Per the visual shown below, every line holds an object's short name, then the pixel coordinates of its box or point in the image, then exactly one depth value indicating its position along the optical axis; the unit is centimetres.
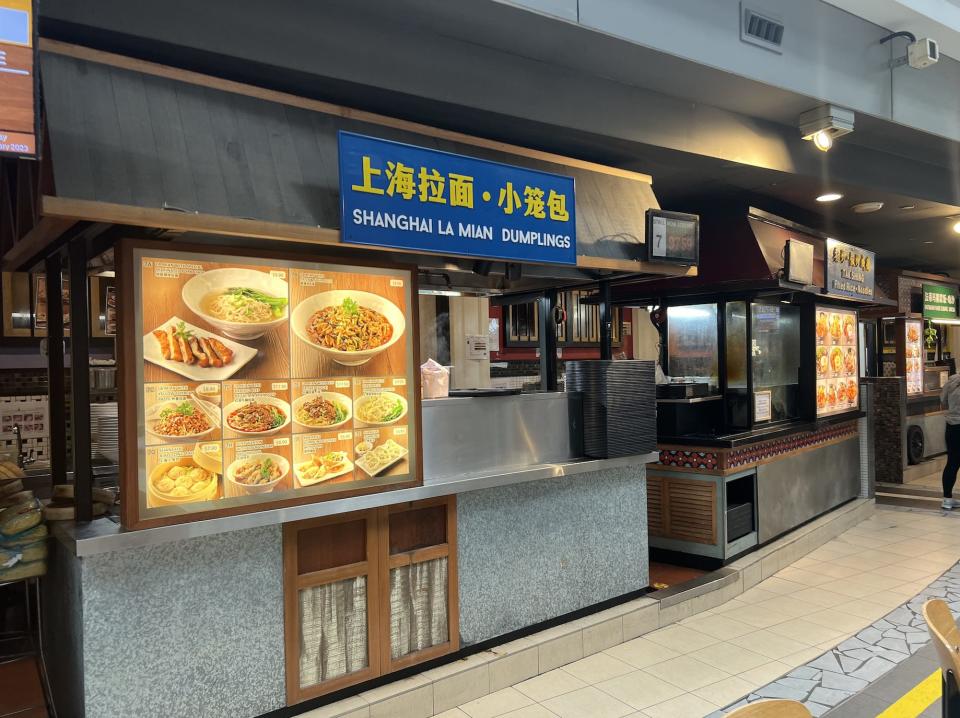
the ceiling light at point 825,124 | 499
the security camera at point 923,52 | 498
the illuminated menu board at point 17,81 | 208
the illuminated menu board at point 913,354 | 1111
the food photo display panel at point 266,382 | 293
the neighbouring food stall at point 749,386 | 598
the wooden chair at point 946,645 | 204
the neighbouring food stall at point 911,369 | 1006
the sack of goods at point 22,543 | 323
